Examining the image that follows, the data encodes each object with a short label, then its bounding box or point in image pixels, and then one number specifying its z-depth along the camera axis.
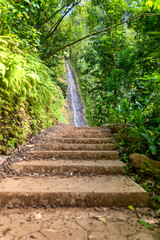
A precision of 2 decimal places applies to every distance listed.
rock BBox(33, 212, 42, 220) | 1.32
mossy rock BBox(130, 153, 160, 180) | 1.94
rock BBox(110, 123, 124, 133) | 3.51
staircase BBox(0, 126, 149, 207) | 1.52
